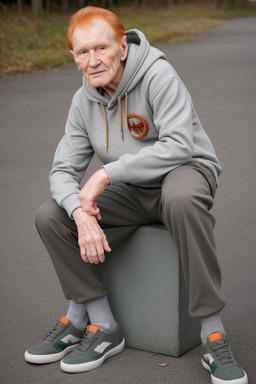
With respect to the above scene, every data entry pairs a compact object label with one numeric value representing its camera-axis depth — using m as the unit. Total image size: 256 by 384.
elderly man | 3.22
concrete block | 3.40
